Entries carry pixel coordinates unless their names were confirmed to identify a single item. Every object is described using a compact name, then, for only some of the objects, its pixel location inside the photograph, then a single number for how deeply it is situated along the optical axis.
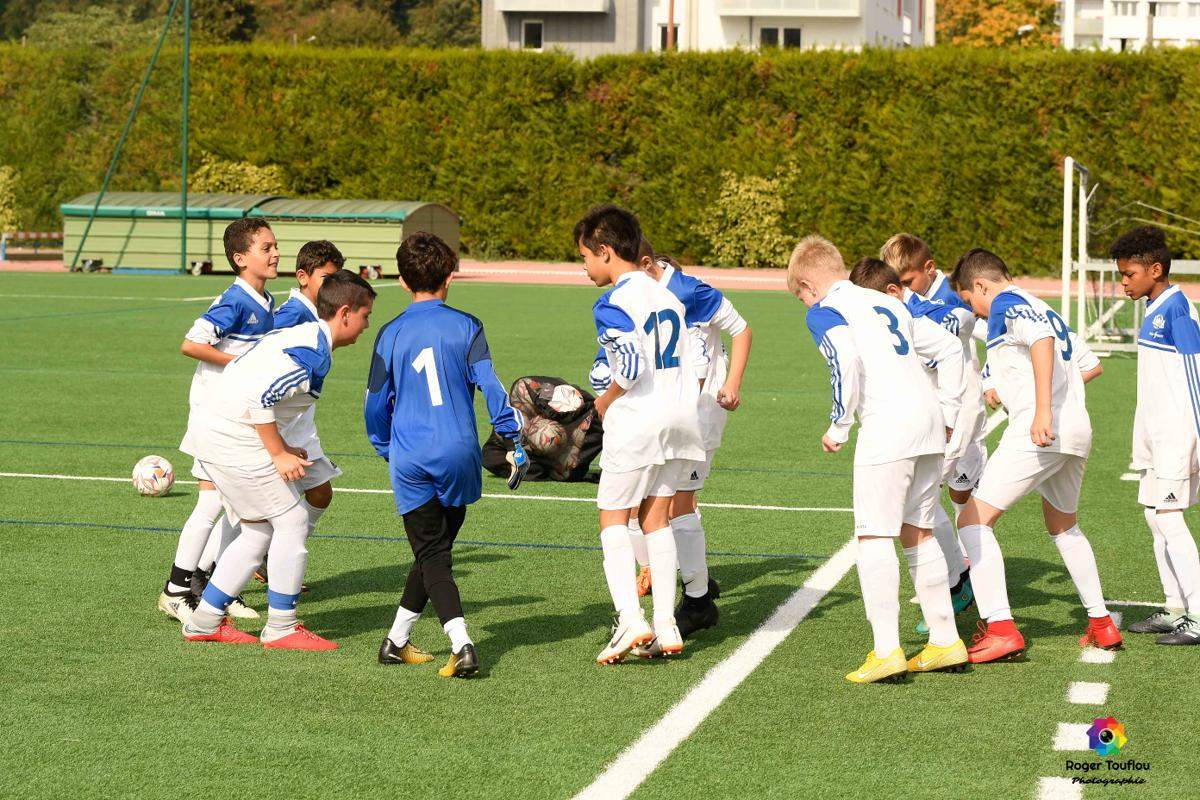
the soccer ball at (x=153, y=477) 19.48
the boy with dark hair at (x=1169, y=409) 13.11
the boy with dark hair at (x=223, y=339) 13.94
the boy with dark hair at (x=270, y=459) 12.41
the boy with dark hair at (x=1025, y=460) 12.52
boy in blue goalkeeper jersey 11.91
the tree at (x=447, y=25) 153.62
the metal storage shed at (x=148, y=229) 68.62
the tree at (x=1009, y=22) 144.87
